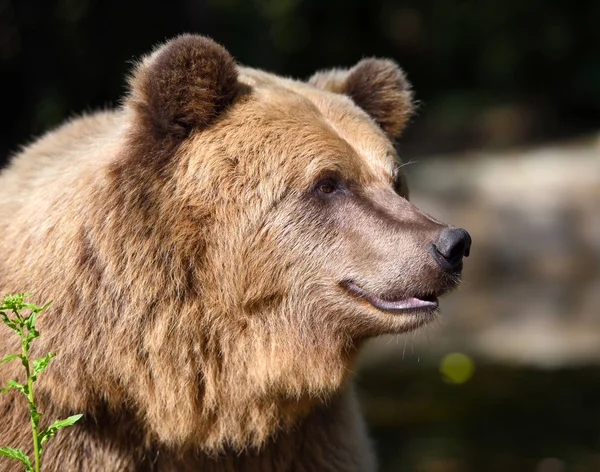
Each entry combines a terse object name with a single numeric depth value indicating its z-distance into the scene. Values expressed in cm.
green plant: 617
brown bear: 730
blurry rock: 1886
